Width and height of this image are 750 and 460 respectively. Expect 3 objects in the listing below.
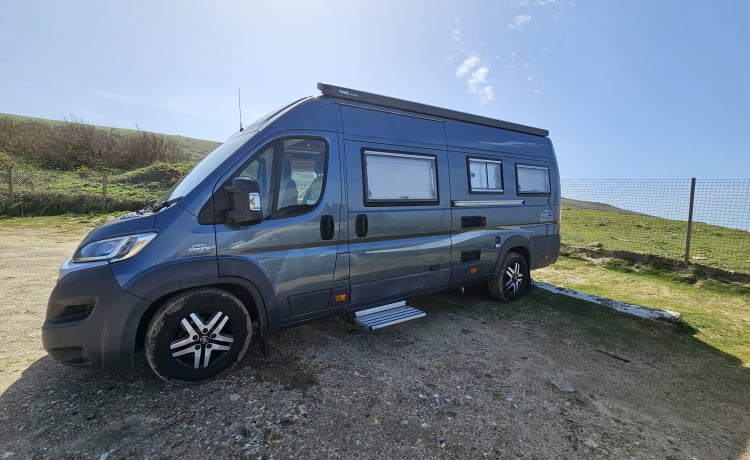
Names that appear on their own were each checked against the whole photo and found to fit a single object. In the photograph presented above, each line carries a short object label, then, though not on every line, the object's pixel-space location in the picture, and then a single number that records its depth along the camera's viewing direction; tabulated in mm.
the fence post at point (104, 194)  14492
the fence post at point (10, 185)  13258
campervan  2611
